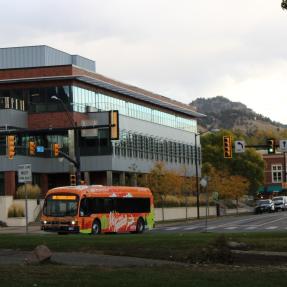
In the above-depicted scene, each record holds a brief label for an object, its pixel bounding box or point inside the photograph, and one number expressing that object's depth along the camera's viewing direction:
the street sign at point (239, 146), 54.50
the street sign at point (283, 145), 57.71
